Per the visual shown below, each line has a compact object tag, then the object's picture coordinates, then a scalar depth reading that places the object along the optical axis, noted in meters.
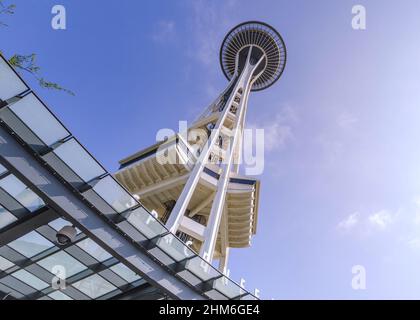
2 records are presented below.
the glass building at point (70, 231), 10.46
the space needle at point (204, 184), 27.20
